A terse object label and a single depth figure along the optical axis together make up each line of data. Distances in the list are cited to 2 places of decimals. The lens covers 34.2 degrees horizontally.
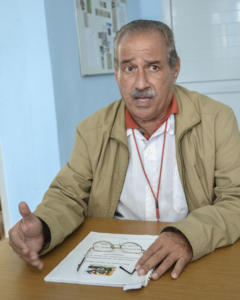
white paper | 0.95
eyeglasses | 1.10
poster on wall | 3.05
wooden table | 0.88
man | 1.46
